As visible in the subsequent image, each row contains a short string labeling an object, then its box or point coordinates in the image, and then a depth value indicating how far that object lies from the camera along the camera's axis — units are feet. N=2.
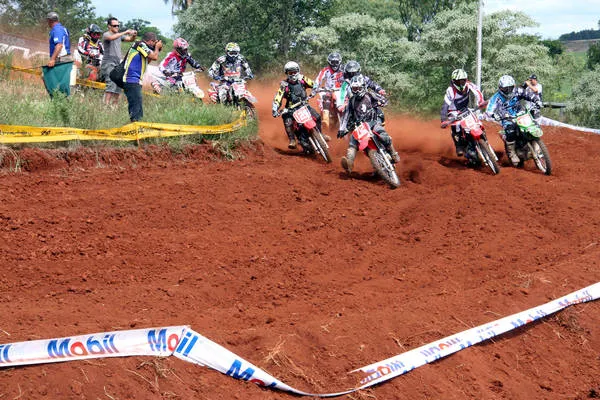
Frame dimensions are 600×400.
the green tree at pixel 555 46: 181.25
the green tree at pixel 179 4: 142.51
